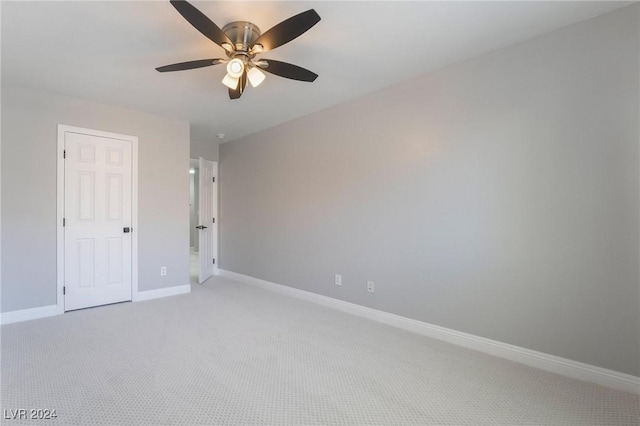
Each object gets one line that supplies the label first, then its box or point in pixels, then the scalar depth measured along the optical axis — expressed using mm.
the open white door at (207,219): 5027
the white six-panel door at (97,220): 3410
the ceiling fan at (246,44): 1654
